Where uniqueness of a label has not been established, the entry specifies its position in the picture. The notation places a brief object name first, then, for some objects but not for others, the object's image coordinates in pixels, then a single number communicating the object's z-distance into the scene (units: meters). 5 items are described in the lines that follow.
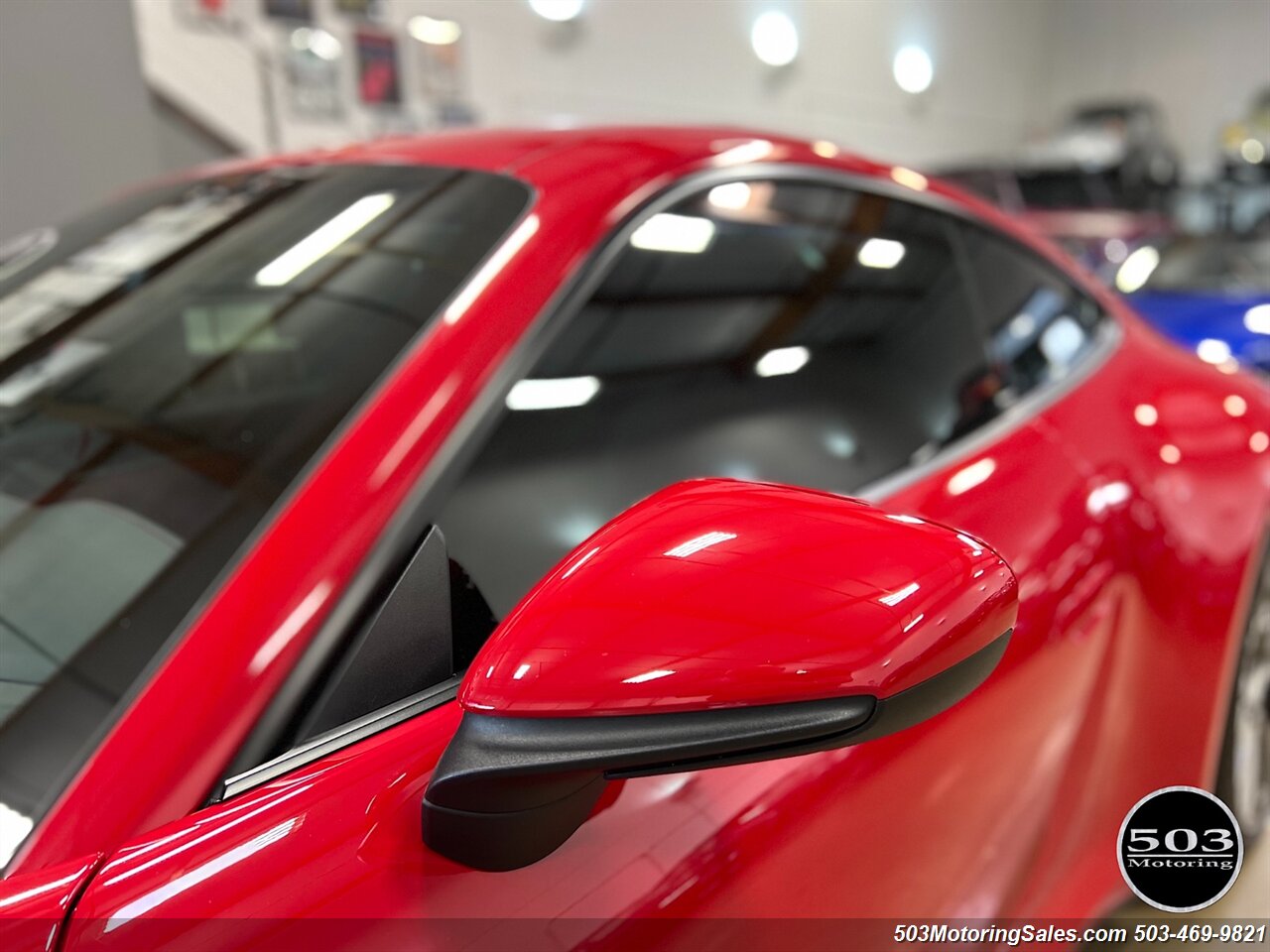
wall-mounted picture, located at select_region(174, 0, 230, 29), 2.27
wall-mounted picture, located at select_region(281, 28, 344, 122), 2.84
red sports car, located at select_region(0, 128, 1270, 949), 0.49
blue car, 2.76
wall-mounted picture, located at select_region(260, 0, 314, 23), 2.07
